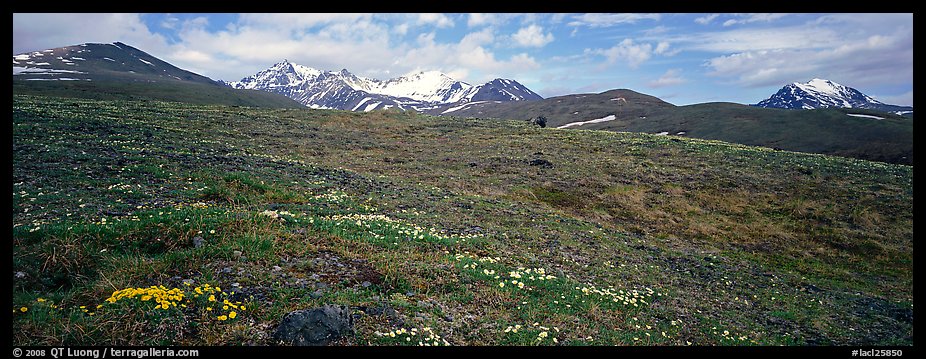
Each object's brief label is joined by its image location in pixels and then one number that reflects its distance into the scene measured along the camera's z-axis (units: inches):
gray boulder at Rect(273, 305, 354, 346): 300.1
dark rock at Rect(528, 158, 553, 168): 1538.9
